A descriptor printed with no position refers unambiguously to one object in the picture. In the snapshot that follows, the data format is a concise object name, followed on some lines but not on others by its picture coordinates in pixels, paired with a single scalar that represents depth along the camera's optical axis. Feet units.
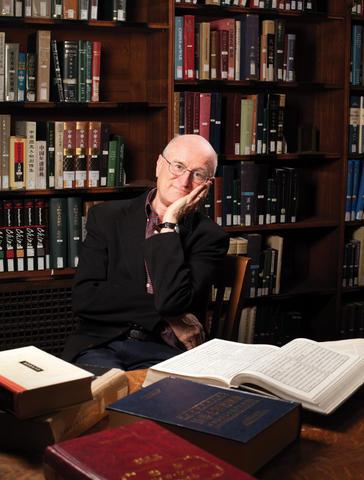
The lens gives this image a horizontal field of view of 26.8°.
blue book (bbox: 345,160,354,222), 12.96
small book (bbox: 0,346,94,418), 3.97
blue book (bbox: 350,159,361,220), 13.01
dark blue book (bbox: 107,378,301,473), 3.83
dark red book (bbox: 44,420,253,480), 3.25
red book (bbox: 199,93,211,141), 11.71
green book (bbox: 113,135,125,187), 11.37
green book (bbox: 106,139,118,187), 11.34
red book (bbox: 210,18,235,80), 11.78
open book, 4.59
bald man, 7.43
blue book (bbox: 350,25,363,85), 12.74
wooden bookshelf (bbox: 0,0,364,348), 11.18
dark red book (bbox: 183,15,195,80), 11.43
